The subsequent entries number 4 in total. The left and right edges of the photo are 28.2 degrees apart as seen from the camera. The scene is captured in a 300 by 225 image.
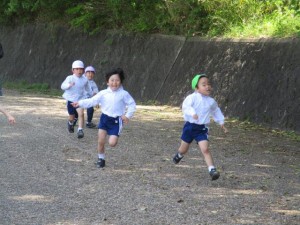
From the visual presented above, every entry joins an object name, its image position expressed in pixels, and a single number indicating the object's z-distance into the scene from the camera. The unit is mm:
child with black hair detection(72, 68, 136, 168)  8695
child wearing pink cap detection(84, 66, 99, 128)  12266
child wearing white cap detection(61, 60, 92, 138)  11672
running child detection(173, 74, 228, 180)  8016
